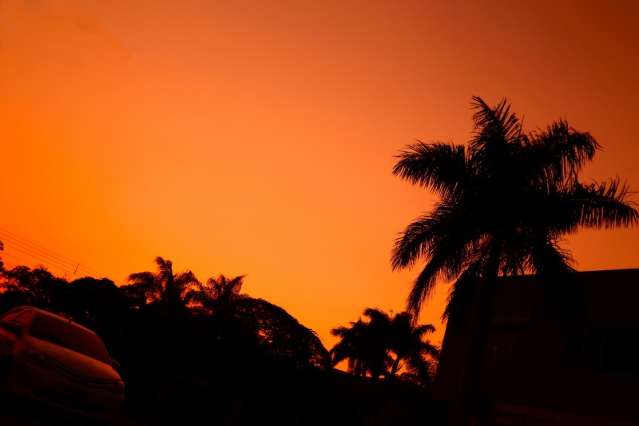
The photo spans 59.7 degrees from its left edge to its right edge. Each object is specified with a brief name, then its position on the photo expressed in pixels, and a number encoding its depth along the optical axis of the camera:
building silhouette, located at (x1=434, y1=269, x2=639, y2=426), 14.19
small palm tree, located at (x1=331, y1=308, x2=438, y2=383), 41.16
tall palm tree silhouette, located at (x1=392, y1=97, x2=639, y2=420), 13.95
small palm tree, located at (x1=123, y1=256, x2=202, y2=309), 40.97
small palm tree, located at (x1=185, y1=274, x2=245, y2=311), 37.19
